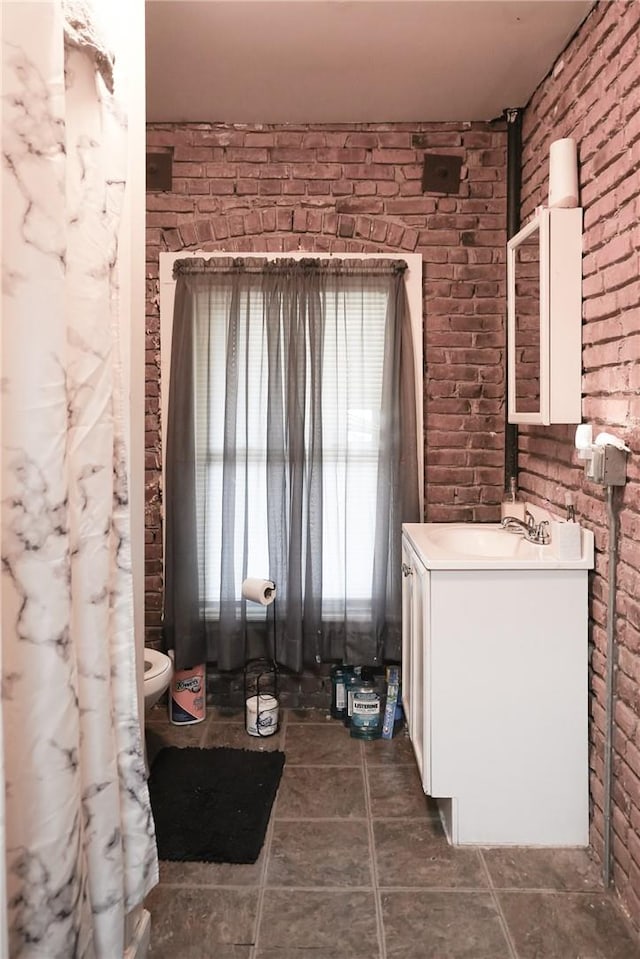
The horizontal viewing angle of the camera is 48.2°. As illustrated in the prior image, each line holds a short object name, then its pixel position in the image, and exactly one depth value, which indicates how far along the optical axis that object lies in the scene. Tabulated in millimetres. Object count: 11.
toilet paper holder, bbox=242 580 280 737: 3205
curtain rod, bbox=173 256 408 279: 3346
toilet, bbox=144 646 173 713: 2703
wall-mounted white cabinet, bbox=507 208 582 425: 2488
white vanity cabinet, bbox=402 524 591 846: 2389
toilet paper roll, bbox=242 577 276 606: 3188
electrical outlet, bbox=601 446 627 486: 2107
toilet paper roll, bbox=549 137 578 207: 2465
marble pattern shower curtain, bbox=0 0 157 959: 1165
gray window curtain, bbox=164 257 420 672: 3340
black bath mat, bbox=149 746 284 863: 2359
